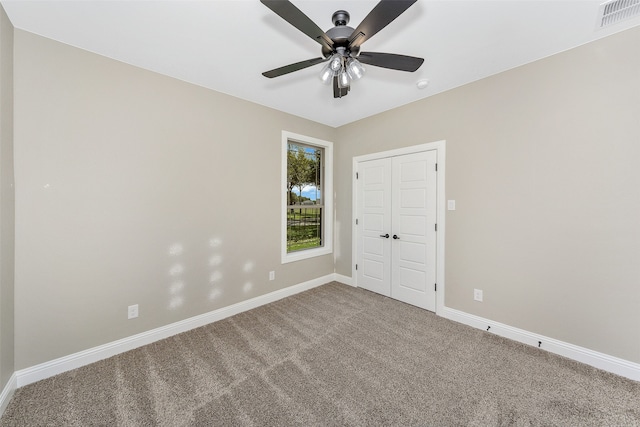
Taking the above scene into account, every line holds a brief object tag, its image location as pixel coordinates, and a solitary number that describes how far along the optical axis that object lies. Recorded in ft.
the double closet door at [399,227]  10.02
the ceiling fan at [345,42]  4.13
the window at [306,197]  11.90
